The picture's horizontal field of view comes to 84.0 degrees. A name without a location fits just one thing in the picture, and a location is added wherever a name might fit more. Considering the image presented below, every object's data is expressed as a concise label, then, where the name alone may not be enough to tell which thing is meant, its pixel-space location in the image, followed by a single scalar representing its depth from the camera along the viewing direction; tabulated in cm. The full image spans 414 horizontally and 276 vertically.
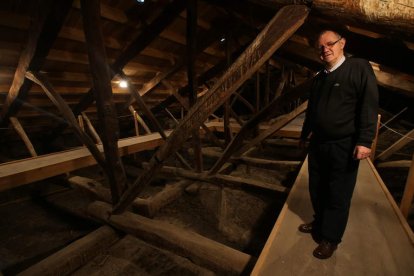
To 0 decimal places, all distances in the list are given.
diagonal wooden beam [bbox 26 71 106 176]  293
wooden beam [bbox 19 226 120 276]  222
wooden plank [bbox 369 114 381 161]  477
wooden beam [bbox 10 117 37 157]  486
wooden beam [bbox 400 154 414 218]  236
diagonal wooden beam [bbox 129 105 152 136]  729
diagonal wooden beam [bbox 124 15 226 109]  431
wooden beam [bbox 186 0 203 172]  307
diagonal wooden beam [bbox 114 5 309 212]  127
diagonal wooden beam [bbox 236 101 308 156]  416
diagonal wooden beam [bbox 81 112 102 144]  603
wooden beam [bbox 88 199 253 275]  213
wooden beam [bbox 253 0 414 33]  96
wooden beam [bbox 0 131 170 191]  343
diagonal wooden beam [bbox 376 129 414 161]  490
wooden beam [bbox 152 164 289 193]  370
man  139
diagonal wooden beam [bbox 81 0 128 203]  221
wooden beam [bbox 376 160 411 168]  452
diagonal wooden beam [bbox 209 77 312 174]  339
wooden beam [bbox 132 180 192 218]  323
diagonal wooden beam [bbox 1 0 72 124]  228
